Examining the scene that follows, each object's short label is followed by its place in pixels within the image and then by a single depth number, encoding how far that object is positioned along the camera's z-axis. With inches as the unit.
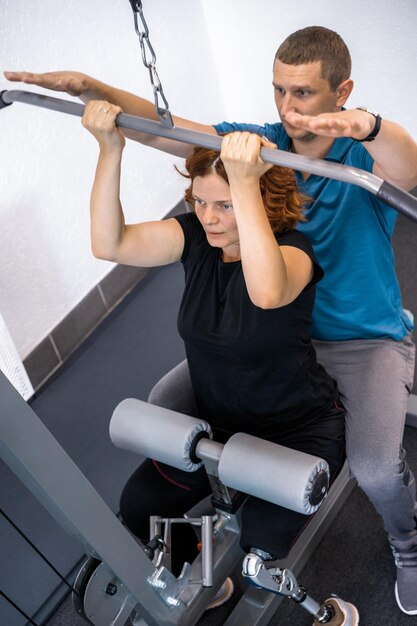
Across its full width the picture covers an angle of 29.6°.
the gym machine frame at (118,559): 60.2
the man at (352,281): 77.5
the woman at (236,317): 68.6
